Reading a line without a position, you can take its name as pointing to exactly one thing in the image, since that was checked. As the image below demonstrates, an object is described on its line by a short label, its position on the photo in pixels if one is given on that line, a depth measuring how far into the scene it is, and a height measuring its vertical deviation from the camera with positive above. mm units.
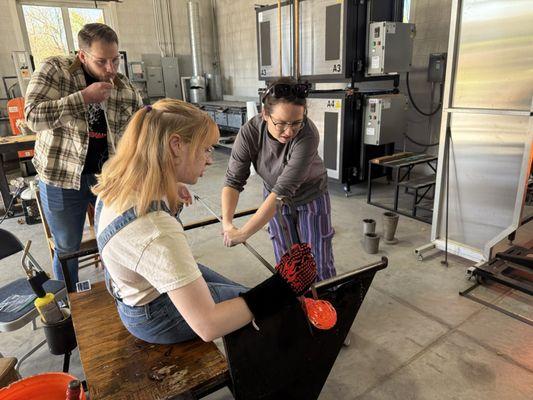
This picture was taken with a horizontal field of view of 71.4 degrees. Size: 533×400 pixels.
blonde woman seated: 833 -320
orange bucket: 980 -767
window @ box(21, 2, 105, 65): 6316 +1070
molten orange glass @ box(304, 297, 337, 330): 973 -595
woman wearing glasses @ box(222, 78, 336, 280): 1399 -381
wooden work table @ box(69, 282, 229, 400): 963 -754
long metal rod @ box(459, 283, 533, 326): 1946 -1247
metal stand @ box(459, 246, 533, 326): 2100 -1141
